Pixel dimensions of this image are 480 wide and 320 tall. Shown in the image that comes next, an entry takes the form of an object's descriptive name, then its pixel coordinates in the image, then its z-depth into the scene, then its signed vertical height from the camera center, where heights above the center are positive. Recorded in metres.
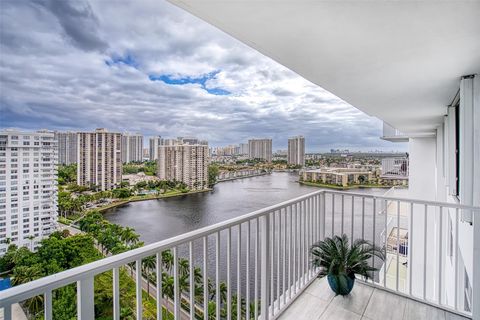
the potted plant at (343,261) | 2.46 -1.00
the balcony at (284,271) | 1.00 -0.78
